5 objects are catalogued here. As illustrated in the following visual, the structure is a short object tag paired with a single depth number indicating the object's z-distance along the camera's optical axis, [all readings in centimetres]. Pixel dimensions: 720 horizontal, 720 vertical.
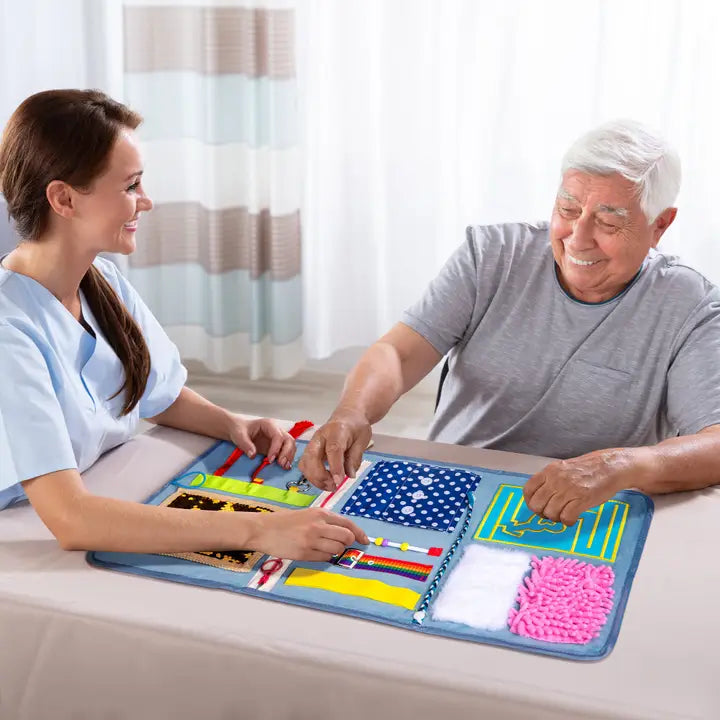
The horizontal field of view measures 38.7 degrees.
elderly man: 176
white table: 108
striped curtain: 331
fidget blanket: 121
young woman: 135
